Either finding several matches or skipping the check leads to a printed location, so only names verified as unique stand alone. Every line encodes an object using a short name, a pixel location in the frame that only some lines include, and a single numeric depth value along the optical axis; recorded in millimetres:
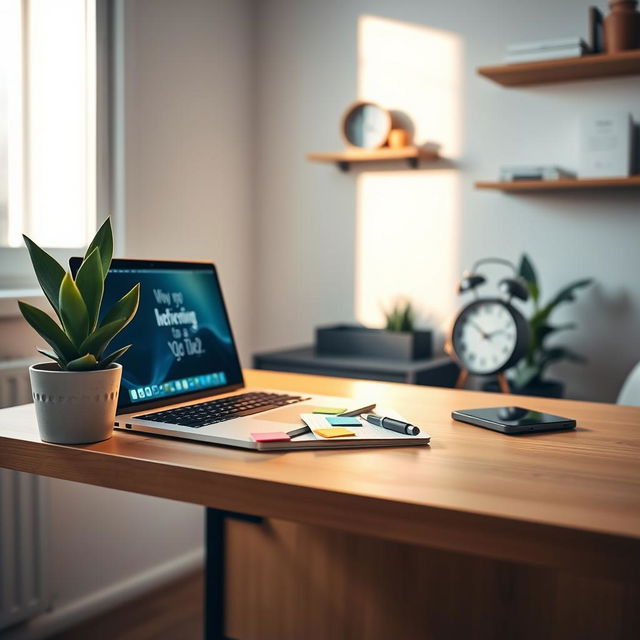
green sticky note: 1334
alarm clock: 2348
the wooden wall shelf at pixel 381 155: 2777
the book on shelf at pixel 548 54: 2443
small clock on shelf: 2891
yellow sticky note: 1168
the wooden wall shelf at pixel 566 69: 2390
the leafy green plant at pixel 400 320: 2766
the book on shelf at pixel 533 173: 2527
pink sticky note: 1113
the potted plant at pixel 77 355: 1145
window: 2238
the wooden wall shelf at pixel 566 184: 2441
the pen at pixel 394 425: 1192
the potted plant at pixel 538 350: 2482
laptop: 1224
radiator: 2066
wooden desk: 872
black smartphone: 1269
